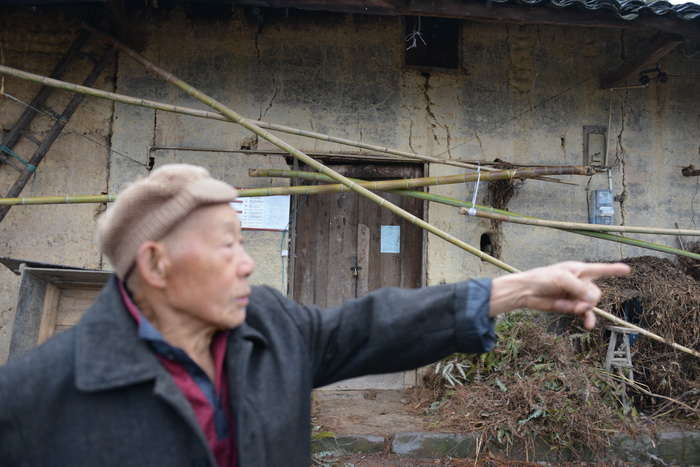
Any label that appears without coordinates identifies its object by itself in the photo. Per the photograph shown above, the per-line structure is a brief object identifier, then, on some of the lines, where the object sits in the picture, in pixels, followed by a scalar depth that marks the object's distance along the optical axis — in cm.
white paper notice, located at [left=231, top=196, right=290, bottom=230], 532
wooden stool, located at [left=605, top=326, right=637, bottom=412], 476
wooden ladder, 492
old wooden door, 560
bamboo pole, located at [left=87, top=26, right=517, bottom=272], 403
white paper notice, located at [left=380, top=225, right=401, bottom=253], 567
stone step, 432
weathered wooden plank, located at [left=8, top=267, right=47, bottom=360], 350
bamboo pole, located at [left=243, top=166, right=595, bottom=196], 459
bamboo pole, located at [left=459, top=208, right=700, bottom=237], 450
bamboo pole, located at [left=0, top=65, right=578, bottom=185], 403
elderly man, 120
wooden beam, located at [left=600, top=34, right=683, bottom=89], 499
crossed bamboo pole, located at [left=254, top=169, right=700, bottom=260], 459
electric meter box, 562
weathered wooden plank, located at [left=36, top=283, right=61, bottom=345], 363
